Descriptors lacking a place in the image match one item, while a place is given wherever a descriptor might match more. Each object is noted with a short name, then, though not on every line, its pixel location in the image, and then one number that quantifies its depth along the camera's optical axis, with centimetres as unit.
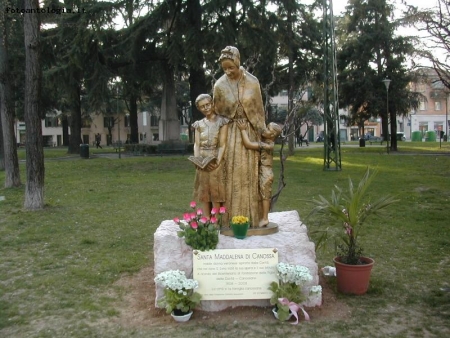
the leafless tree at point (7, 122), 1445
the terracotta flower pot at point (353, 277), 536
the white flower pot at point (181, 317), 473
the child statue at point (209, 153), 530
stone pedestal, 506
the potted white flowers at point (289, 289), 468
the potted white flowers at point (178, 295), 471
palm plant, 532
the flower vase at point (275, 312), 471
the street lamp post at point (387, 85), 2777
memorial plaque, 496
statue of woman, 542
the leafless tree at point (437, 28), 1611
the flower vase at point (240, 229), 521
